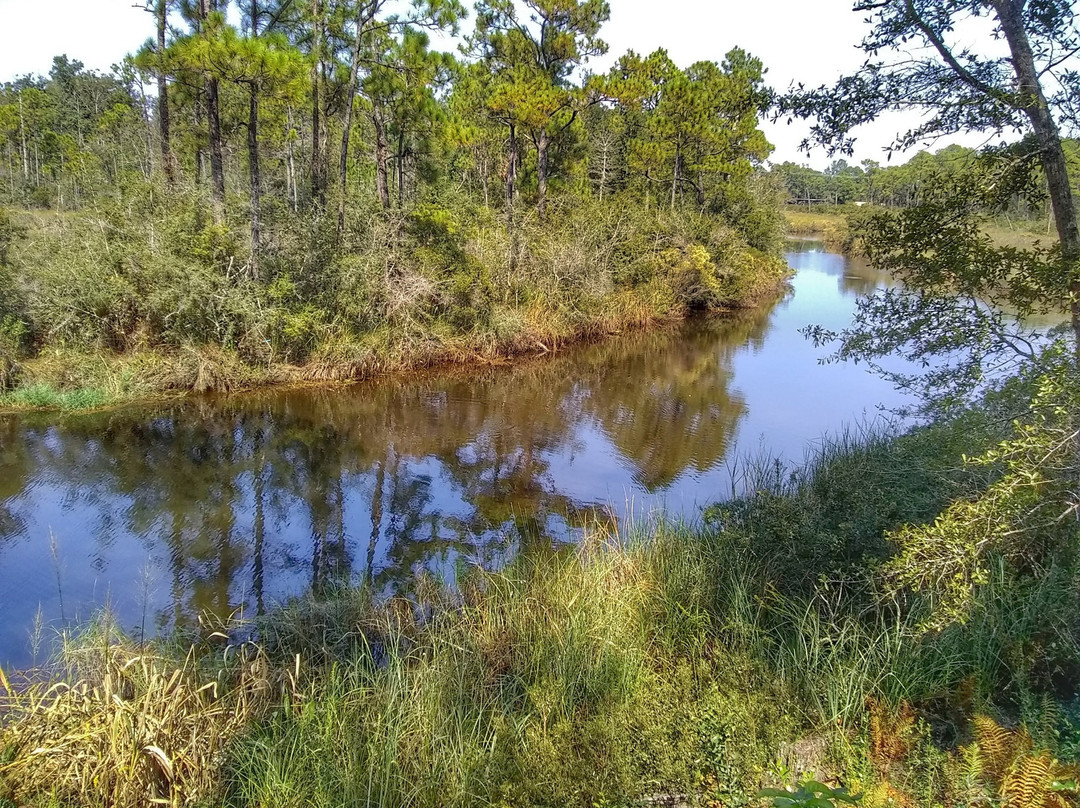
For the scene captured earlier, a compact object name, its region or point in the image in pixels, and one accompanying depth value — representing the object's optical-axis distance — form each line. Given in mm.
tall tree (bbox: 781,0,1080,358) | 3232
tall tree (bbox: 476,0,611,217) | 16484
